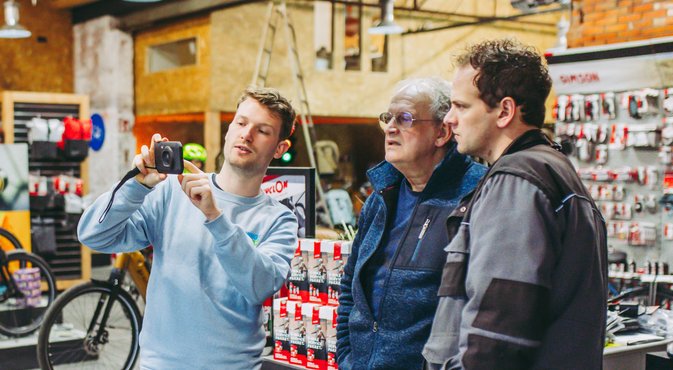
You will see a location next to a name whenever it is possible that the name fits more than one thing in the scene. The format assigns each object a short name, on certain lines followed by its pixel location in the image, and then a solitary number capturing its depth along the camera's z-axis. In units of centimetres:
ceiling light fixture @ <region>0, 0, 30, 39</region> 1173
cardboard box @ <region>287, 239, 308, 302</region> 334
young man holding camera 222
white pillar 1457
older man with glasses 235
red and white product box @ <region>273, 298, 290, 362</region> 336
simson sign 686
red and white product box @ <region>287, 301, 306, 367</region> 329
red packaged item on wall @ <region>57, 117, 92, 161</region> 951
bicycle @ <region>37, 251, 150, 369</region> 589
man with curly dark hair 169
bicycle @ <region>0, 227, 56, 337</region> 735
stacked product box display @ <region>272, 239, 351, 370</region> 321
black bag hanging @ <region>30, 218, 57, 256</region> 938
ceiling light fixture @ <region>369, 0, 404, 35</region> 1274
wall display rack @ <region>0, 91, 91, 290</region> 961
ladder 1365
